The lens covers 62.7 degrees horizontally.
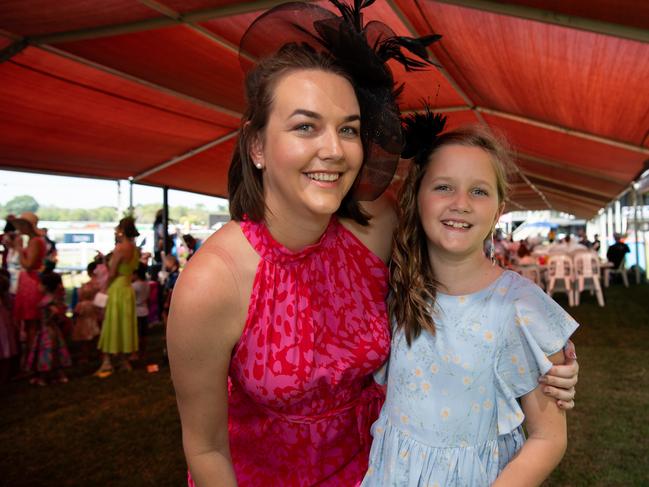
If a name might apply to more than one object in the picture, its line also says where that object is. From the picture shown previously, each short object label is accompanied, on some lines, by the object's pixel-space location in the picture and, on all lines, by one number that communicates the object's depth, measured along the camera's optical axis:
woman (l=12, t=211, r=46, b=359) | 5.88
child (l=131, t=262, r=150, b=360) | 6.96
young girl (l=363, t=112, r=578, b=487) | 1.36
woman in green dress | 6.21
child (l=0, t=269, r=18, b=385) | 5.65
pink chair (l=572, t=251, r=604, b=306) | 10.76
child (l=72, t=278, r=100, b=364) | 7.13
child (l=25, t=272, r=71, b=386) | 5.91
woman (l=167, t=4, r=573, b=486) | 1.39
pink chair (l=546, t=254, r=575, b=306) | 10.92
